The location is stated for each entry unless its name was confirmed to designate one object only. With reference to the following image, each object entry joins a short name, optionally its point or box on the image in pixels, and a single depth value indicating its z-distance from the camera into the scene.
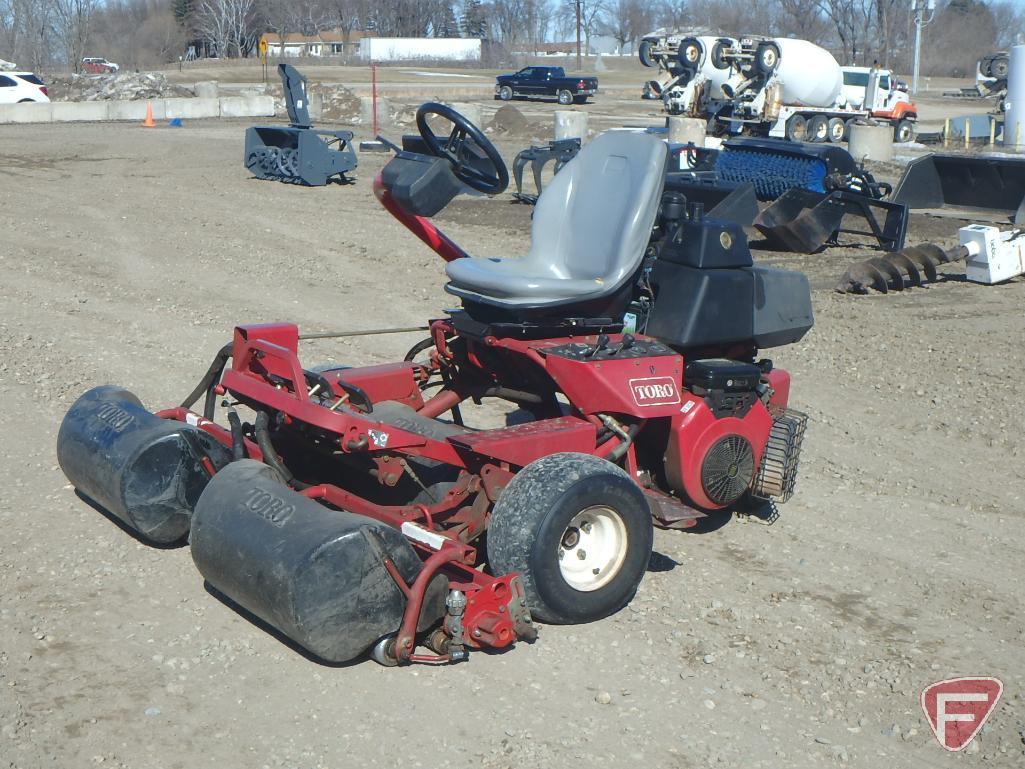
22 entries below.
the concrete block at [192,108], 33.50
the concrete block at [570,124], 26.04
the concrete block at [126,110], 32.50
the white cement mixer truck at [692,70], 33.16
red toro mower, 4.30
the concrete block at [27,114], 31.19
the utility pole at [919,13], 51.59
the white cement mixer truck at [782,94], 32.50
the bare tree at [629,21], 117.31
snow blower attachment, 19.09
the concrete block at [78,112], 31.77
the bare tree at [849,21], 75.81
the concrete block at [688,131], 25.12
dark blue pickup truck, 45.84
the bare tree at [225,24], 81.31
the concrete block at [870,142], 26.14
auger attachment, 12.26
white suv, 34.56
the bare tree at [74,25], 58.59
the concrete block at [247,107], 34.81
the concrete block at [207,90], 38.19
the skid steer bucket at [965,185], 15.90
